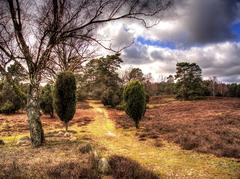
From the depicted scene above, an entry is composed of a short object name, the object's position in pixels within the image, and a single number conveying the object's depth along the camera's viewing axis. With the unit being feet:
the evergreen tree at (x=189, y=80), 249.55
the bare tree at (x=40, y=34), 44.70
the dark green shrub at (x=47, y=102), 135.44
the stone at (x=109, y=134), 72.54
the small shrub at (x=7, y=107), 158.92
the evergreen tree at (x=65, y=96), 77.10
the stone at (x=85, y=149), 42.42
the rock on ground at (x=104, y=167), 30.81
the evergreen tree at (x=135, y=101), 83.89
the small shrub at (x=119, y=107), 172.77
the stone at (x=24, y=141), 56.39
